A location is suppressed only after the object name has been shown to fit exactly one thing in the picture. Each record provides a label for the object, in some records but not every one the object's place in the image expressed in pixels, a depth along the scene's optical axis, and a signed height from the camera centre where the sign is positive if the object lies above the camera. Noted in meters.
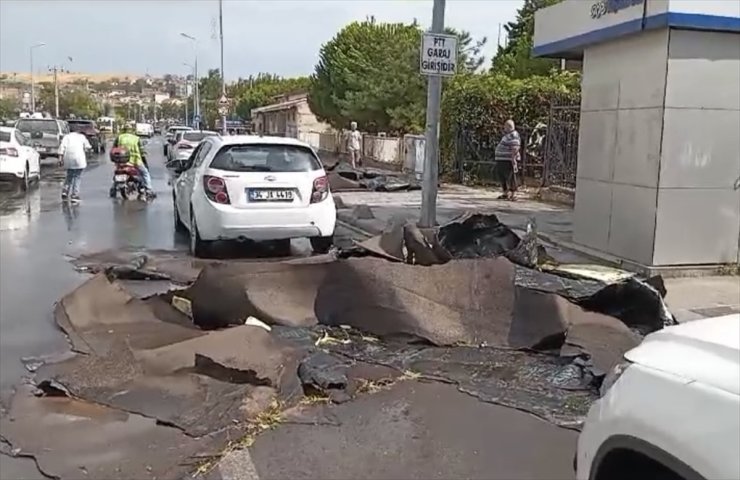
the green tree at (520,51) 37.66 +4.01
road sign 12.46 +1.07
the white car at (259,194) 11.23 -0.90
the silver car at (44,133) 35.03 -0.61
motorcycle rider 19.72 -0.71
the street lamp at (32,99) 87.75 +1.87
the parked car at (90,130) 45.47 -0.57
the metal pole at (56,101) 95.56 +1.94
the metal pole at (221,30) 48.04 +5.31
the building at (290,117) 66.25 +0.71
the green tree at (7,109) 68.48 +0.70
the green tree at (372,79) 39.72 +2.32
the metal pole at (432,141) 12.85 -0.18
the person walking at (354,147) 31.67 -0.73
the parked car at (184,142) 32.28 -0.77
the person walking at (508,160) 19.47 -0.65
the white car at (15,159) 22.17 -1.08
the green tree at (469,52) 40.09 +3.71
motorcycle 20.00 -1.40
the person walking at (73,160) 18.64 -0.88
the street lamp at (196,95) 76.69 +2.41
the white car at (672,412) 2.19 -0.76
